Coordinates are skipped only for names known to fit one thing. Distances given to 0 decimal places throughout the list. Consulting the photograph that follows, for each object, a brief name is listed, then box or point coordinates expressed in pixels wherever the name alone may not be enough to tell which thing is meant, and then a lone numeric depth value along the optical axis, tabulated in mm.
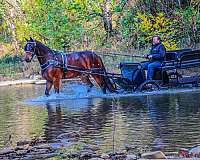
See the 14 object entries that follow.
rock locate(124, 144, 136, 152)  11019
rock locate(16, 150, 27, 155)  11222
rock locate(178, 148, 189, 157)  9666
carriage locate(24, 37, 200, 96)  23169
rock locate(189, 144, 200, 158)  9556
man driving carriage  22886
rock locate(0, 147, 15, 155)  11275
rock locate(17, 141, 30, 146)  12425
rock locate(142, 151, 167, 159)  9391
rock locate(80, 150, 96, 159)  10366
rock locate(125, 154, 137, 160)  9826
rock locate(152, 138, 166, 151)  11010
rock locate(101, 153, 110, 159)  10028
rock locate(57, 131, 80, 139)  13169
